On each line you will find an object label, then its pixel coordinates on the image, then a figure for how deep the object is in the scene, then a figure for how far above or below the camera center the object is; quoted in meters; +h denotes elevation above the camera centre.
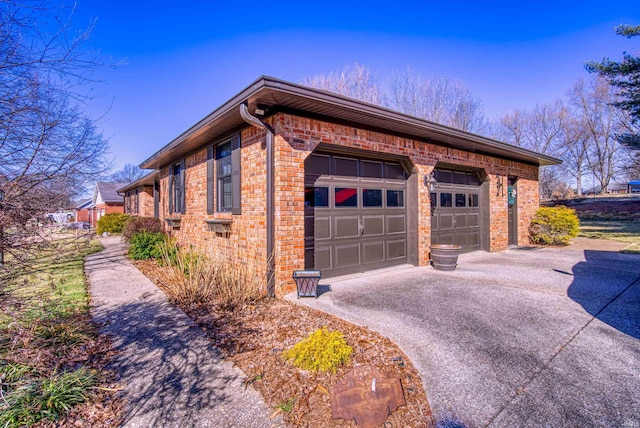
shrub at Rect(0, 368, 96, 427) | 1.98 -1.19
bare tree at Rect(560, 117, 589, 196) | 27.88 +6.30
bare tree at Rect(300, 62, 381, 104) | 15.84 +7.05
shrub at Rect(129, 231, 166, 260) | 8.62 -0.74
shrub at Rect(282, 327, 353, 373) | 2.54 -1.14
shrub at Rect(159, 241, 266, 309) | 4.44 -0.96
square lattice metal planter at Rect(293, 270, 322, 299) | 4.50 -0.91
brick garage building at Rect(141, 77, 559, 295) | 4.79 +0.72
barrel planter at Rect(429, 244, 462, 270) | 6.33 -0.82
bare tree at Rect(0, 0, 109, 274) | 2.33 +0.91
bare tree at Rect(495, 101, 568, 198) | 27.44 +7.91
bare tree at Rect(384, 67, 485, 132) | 17.12 +6.83
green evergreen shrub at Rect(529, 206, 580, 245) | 10.13 -0.39
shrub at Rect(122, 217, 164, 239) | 9.33 -0.15
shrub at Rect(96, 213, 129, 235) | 18.05 -0.12
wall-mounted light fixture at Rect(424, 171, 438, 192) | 6.96 +0.78
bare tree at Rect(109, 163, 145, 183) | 45.91 +7.31
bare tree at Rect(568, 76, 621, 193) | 25.77 +8.31
